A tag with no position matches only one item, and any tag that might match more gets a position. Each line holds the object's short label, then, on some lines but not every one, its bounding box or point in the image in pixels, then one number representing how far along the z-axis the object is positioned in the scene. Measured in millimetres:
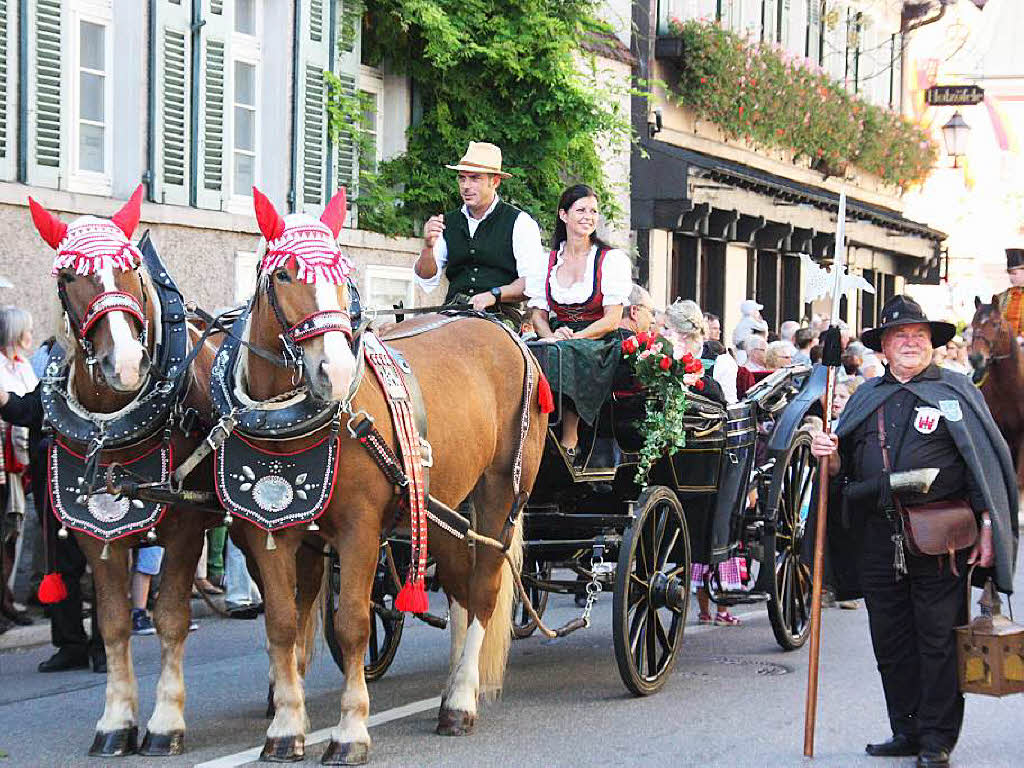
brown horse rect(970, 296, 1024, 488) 26453
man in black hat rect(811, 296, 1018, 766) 13547
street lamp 52625
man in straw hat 17891
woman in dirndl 16906
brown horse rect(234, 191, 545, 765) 12641
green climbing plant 33687
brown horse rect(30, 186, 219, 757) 12805
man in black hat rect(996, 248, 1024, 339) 27547
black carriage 16734
